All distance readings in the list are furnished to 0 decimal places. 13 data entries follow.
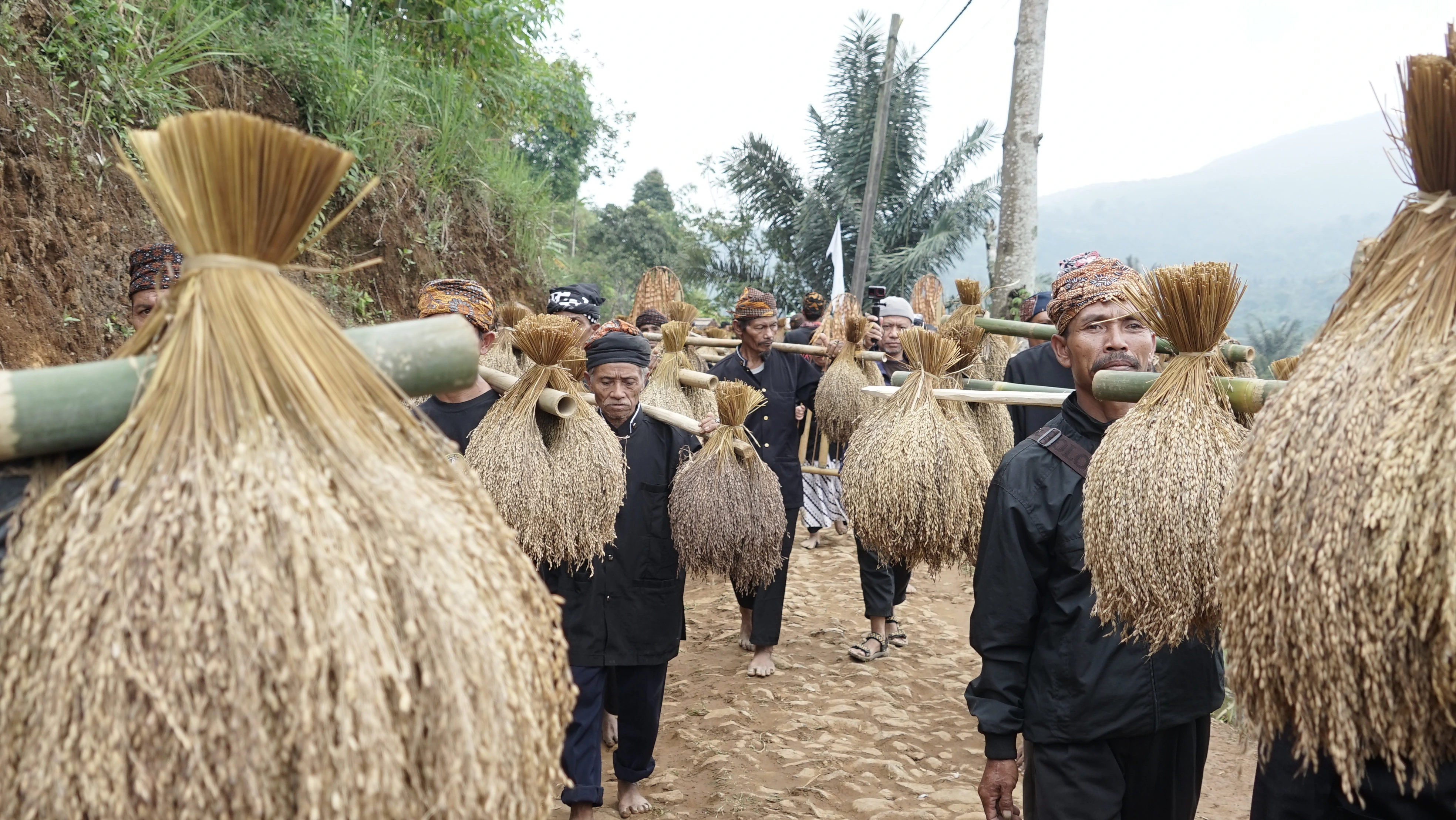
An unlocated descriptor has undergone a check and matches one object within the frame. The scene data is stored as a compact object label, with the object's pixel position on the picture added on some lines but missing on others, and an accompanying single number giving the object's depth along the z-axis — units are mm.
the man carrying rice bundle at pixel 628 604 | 4133
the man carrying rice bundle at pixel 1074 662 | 2752
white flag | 14133
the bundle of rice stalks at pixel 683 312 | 9305
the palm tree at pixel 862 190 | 20594
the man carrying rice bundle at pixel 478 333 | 4164
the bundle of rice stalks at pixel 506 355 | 7145
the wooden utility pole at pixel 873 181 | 15570
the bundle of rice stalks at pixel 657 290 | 11211
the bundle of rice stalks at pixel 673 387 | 7168
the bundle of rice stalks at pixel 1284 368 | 3857
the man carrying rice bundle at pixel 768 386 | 7168
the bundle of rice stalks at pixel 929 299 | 11352
